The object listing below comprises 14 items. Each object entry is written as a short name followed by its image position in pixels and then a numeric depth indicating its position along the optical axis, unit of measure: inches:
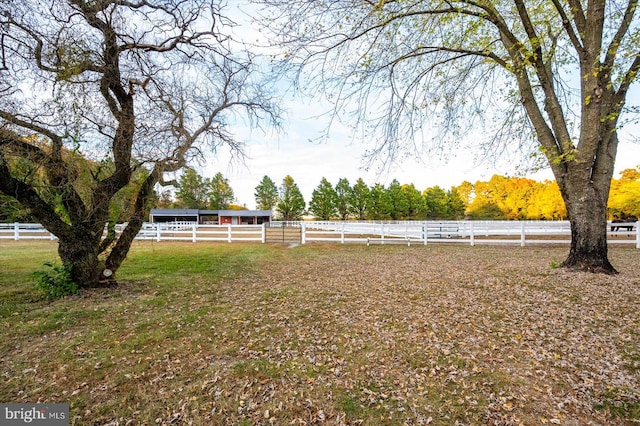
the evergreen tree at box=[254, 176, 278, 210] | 2331.4
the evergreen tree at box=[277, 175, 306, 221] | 2148.1
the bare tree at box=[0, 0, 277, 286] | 195.0
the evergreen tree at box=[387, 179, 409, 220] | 2115.5
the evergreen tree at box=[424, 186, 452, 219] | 2304.4
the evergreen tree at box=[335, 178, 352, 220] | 2094.0
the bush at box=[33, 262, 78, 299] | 218.5
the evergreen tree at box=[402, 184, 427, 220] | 2181.3
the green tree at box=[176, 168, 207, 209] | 2072.8
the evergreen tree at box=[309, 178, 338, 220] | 2073.1
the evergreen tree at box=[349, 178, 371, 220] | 2062.0
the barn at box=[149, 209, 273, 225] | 1894.7
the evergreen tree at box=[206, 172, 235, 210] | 2272.1
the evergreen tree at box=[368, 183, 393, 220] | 2048.5
